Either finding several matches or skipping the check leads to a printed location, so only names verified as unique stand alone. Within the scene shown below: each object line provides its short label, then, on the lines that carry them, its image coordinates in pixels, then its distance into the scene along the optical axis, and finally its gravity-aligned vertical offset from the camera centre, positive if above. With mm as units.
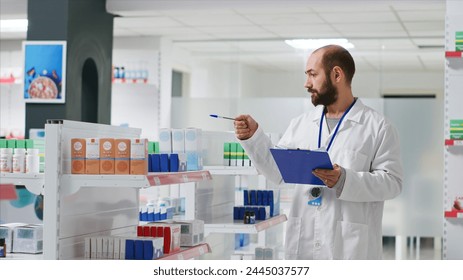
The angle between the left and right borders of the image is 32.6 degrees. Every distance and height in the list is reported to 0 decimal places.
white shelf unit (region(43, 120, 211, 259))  3531 -205
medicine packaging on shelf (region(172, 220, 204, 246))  4219 -439
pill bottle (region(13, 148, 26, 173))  4062 -71
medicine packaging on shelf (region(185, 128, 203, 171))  4395 +7
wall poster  7281 +728
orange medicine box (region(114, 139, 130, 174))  3506 -35
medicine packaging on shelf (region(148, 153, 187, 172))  3783 -59
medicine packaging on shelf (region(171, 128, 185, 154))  4414 +48
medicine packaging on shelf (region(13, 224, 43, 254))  4020 -468
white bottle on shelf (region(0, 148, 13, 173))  4070 -78
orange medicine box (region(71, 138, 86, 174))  3572 -35
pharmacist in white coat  3381 -30
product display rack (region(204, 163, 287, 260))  5188 -487
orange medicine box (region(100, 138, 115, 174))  3527 -41
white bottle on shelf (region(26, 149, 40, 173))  4078 -75
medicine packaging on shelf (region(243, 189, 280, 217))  5875 -346
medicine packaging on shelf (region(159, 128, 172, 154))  4422 +39
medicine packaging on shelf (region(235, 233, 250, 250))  6738 -771
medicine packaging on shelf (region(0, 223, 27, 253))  4062 -447
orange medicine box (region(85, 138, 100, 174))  3545 -33
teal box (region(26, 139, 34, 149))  4211 +18
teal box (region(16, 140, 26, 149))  4184 +17
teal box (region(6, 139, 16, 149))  4177 +21
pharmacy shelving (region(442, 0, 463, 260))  5484 -4
